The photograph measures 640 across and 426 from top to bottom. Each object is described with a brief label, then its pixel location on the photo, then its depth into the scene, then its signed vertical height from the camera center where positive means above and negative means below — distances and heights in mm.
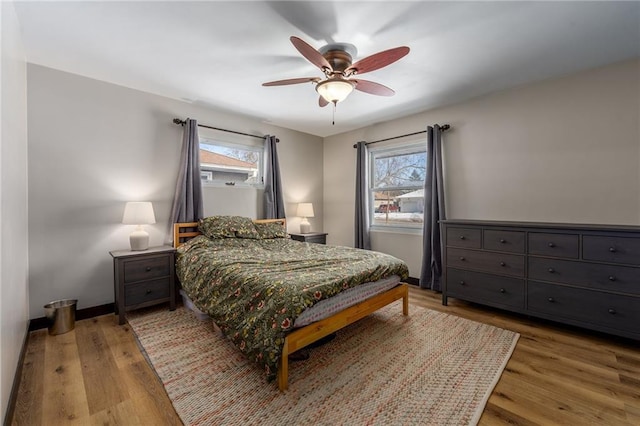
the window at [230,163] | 3842 +722
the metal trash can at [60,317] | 2488 -941
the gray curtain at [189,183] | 3402 +370
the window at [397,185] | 4121 +398
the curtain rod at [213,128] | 3451 +1167
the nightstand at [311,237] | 4352 -415
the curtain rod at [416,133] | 3639 +1119
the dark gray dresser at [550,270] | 2252 -572
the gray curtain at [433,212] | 3645 -21
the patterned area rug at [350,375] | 1570 -1132
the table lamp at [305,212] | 4551 -8
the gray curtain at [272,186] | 4289 +408
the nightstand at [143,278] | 2729 -677
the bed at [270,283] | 1771 -549
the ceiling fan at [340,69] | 2074 +1120
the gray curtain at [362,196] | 4527 +240
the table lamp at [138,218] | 2869 -54
